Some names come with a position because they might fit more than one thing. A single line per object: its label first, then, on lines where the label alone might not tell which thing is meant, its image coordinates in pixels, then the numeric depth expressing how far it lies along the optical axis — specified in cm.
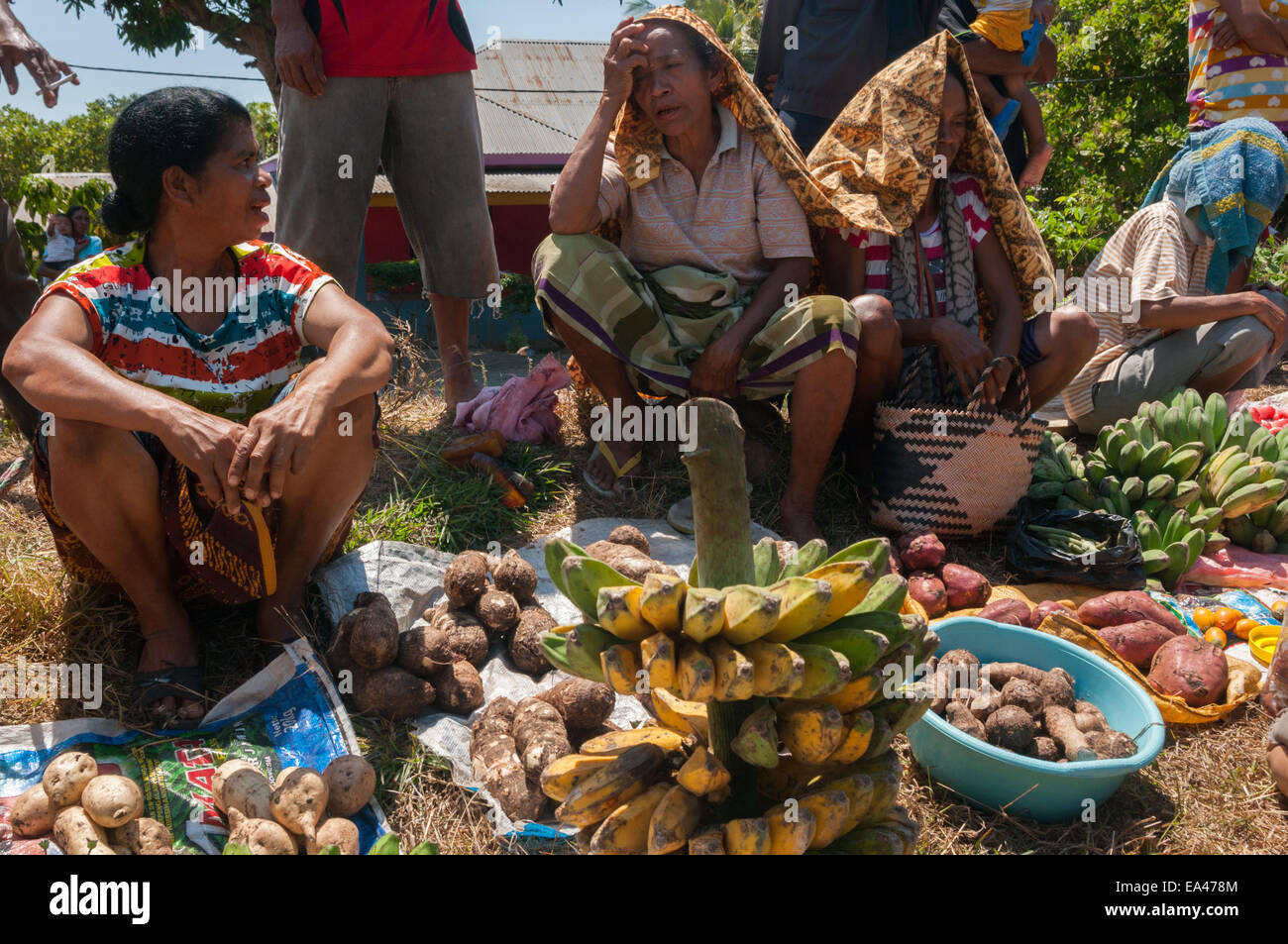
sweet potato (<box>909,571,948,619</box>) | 330
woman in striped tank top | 223
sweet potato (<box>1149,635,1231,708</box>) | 275
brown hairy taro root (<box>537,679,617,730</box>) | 238
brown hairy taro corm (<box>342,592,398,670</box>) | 248
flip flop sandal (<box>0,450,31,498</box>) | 399
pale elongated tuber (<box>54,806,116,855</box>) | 188
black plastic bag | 347
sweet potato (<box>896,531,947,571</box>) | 348
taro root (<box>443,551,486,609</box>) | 286
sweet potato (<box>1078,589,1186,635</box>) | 313
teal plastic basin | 218
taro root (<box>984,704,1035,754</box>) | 236
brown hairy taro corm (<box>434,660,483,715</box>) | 257
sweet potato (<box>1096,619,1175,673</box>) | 296
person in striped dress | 466
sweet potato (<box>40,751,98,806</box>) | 201
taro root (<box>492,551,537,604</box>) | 295
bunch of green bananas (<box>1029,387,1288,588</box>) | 373
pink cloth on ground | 419
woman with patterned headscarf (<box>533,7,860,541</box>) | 355
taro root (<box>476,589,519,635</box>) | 283
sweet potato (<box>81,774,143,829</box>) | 193
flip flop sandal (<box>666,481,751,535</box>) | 365
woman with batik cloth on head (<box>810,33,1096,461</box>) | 376
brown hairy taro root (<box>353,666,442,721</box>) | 247
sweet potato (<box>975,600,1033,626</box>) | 308
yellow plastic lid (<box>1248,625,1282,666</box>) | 315
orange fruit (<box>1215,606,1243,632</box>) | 332
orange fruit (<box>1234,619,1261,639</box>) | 330
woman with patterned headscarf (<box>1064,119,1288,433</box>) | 430
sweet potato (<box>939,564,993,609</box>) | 333
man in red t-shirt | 378
